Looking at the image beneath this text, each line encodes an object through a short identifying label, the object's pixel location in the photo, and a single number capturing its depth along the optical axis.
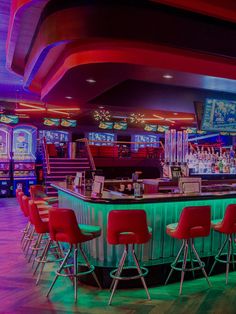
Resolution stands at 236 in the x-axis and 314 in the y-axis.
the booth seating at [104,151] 12.60
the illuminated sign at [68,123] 14.86
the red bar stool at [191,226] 3.64
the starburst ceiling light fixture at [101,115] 14.21
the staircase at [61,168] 10.43
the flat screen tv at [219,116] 5.75
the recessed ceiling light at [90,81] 4.97
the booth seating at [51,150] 12.07
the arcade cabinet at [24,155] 12.33
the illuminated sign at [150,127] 17.08
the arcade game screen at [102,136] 17.50
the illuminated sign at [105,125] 16.11
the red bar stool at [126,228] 3.39
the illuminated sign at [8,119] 12.73
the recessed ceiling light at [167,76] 4.99
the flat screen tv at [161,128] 17.28
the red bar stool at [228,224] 3.93
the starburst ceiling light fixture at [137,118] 14.63
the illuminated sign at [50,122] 14.32
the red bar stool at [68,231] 3.49
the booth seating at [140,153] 13.64
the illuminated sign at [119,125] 16.34
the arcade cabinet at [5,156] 12.10
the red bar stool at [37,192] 6.58
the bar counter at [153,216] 3.92
